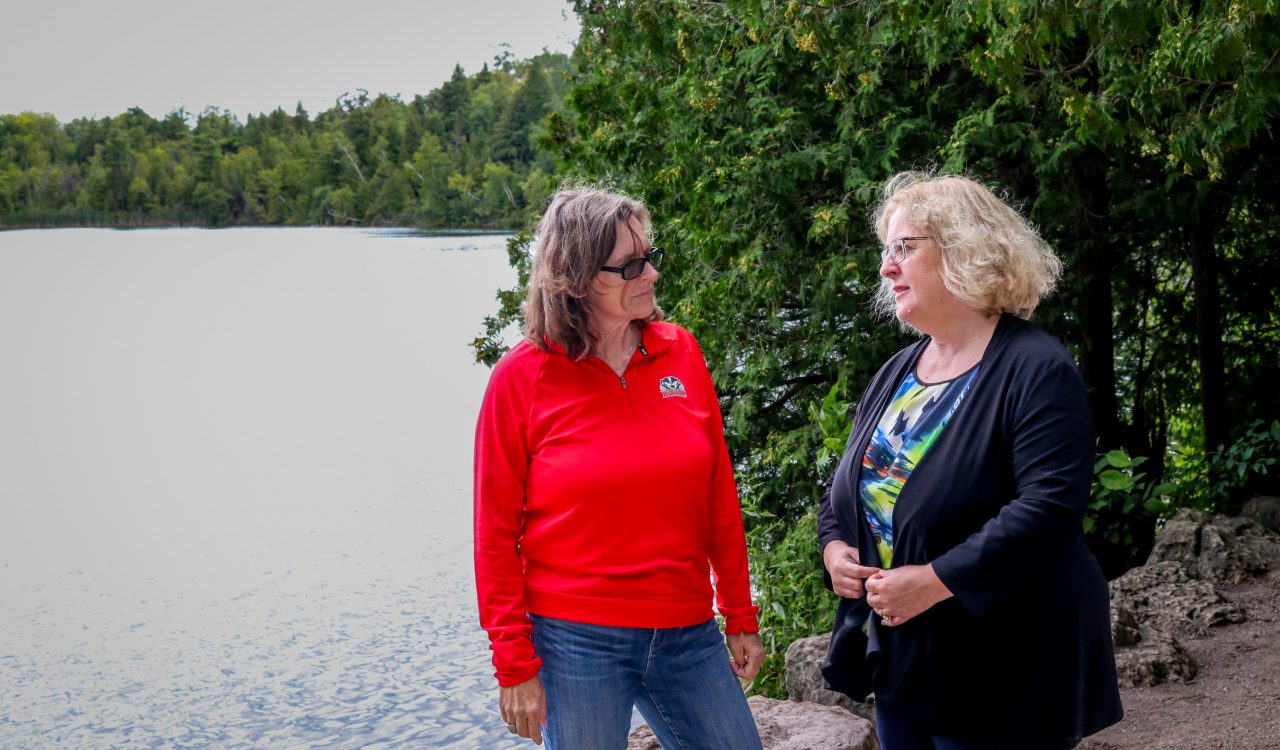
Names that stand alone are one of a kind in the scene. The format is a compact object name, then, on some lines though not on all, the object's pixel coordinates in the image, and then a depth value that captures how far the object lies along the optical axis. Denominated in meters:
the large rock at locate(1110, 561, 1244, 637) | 4.59
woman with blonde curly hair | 1.92
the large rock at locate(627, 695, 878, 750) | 3.25
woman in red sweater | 2.18
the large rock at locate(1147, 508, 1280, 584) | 5.18
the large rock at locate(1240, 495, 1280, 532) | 5.88
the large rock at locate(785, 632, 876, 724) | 3.73
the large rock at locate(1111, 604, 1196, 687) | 3.93
